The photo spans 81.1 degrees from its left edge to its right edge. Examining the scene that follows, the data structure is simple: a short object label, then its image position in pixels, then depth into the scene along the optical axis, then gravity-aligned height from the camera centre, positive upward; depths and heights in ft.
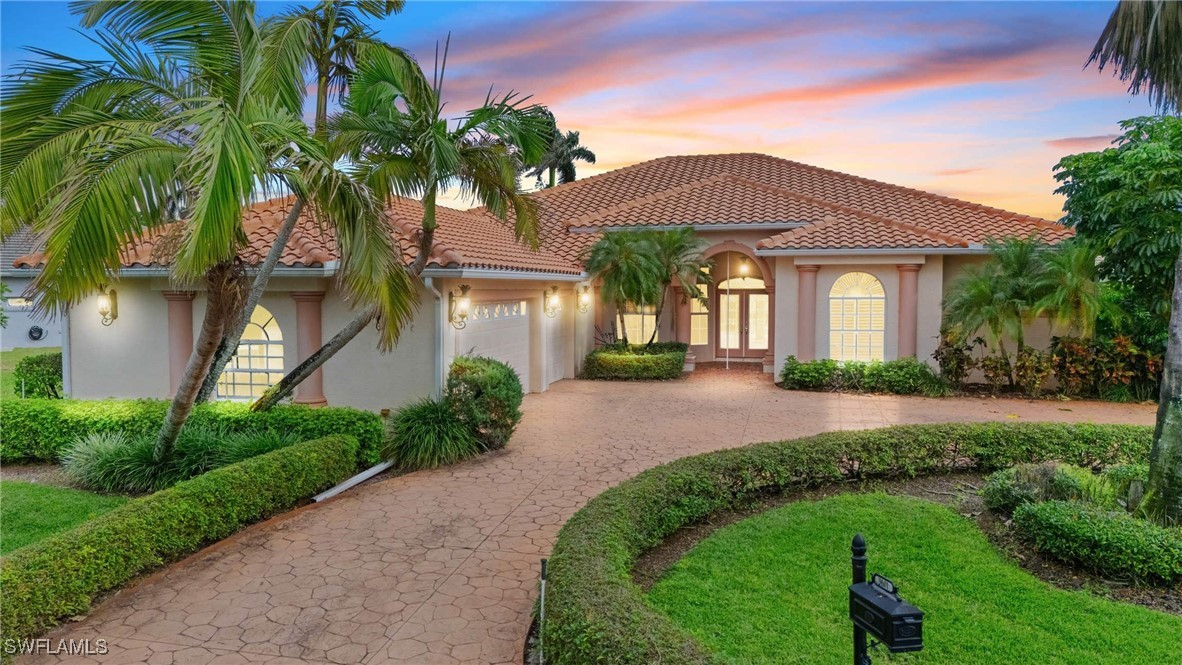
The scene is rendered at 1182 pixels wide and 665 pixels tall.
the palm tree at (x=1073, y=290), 45.27 +2.05
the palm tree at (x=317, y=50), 25.57 +11.20
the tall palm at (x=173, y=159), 17.37 +4.39
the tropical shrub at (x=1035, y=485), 22.53 -5.49
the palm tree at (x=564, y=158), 125.18 +29.75
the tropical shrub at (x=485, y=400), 33.24 -4.00
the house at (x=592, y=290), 38.45 +2.02
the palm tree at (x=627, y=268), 56.75 +4.20
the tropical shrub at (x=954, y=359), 51.80 -2.92
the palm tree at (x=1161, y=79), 20.83 +8.05
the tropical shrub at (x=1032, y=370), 49.73 -3.56
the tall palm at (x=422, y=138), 27.04 +7.19
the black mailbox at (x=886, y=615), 9.30 -4.11
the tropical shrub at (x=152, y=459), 27.66 -5.86
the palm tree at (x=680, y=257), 58.85 +5.25
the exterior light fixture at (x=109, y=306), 40.98 +0.52
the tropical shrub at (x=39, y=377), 45.16 -4.12
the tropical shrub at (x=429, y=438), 31.65 -5.64
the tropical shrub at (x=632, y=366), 60.18 -4.15
